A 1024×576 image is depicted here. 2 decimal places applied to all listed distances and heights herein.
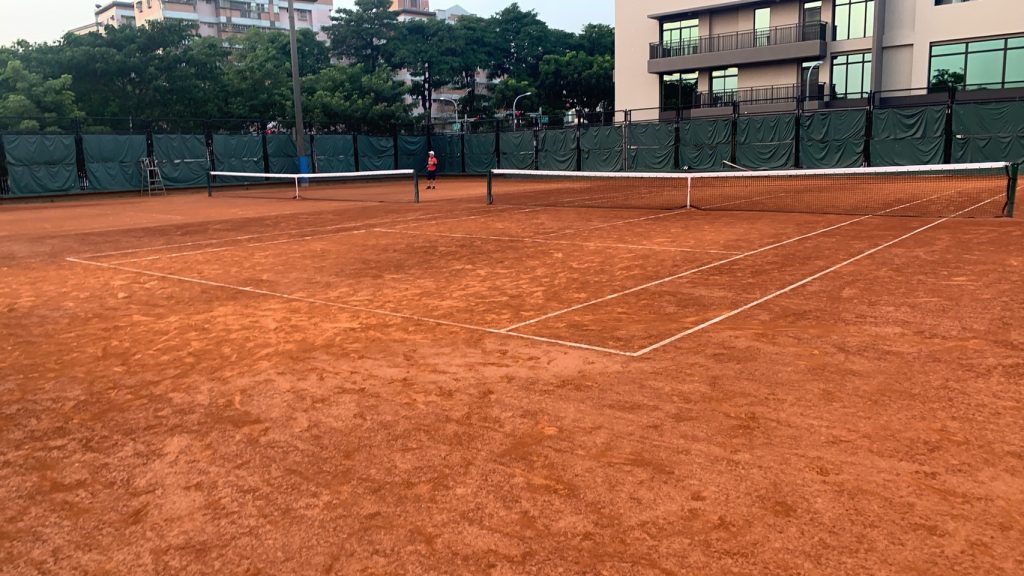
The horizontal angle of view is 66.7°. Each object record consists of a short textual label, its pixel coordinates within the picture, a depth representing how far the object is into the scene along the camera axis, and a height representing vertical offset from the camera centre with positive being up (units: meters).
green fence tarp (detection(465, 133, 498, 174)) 43.31 +0.32
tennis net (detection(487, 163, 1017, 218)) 16.86 -1.14
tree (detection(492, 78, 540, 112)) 66.56 +5.70
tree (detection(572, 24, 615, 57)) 76.19 +11.31
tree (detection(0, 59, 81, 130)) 34.21 +3.35
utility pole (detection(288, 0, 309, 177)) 31.20 +2.07
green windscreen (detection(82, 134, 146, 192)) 31.33 +0.22
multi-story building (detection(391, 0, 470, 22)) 125.00 +26.67
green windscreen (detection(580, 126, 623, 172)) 38.62 +0.40
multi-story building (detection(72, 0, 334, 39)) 97.62 +19.78
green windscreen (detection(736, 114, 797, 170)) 34.56 +0.53
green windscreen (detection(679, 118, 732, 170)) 35.88 +0.54
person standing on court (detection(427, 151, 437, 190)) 30.08 -0.21
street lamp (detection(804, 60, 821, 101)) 41.12 +3.66
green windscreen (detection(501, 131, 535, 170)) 41.62 +0.42
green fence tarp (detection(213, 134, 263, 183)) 35.88 +0.47
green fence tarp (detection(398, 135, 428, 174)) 44.69 +0.40
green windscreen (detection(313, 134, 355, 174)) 40.22 +0.44
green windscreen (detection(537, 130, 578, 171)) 40.03 +0.37
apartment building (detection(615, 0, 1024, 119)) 36.25 +5.28
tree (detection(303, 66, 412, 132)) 47.94 +4.01
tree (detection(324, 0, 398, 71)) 74.44 +12.39
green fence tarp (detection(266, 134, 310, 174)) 38.28 +0.42
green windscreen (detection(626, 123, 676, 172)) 37.34 +0.42
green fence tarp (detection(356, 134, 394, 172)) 42.28 +0.47
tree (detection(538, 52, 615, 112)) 67.06 +6.64
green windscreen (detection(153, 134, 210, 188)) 33.69 +0.27
